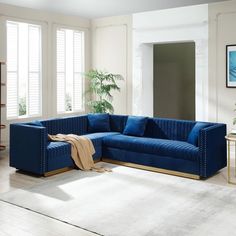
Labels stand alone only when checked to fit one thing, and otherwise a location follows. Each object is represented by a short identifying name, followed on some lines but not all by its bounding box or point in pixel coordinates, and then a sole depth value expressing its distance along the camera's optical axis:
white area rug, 3.40
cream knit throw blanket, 5.45
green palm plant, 7.88
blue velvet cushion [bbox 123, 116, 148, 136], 6.03
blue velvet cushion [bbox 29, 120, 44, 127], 5.51
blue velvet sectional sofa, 4.98
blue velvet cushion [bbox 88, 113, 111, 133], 6.52
